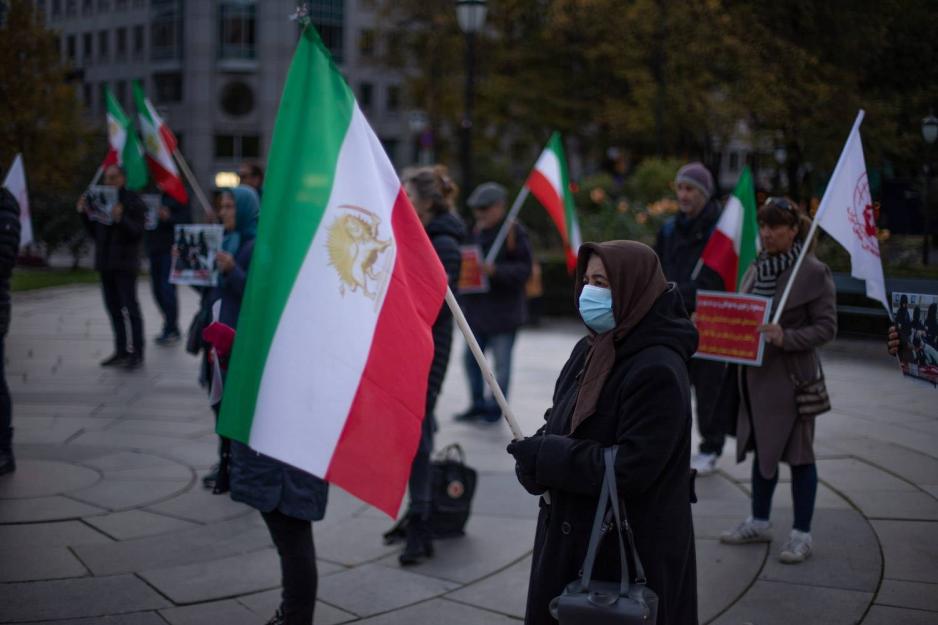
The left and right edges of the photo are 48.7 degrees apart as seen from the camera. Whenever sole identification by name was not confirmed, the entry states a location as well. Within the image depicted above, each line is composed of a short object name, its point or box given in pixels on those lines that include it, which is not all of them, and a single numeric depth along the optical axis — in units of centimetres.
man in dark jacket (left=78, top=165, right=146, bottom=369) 1109
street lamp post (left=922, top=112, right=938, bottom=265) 606
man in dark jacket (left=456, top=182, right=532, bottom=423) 880
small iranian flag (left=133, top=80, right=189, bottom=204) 973
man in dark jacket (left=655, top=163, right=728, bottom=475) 688
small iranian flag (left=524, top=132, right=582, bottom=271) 922
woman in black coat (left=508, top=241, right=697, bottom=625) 310
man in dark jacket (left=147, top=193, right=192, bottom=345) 1233
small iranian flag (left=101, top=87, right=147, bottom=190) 1066
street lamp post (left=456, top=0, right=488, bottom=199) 1554
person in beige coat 521
